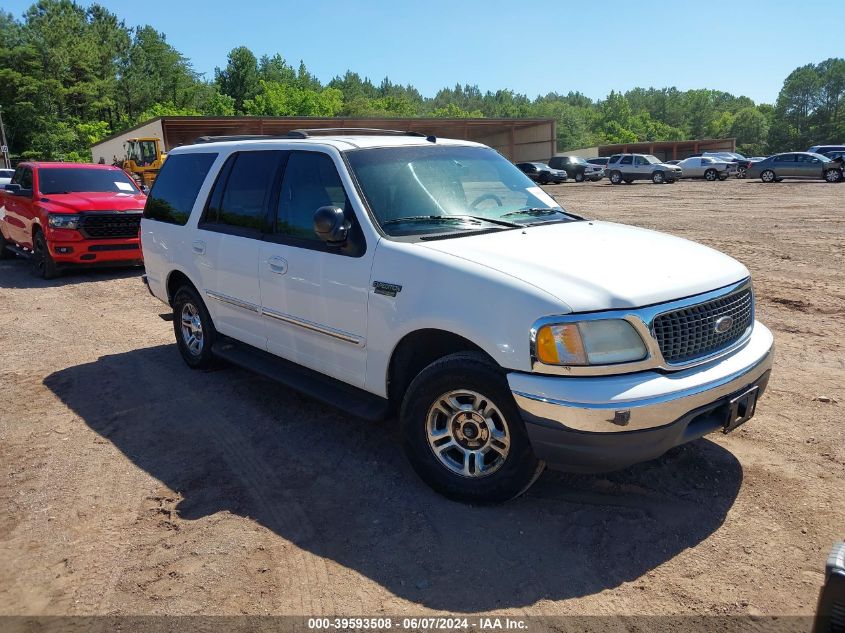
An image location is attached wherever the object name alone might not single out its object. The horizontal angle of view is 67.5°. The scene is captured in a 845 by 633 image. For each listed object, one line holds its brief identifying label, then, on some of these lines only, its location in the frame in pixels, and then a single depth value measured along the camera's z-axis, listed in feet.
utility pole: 170.14
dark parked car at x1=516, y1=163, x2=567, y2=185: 134.31
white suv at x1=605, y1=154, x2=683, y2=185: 126.72
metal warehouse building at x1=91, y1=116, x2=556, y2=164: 124.59
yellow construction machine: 106.73
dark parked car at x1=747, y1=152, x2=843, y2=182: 102.42
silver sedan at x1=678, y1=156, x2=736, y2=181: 129.18
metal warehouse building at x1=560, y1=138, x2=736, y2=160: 241.35
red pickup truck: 34.78
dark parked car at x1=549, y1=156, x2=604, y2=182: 150.30
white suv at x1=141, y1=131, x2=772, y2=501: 9.82
